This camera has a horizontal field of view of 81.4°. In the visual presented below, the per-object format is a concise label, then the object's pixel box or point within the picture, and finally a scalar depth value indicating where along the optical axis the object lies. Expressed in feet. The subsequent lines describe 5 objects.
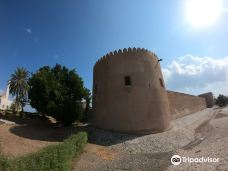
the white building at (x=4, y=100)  112.27
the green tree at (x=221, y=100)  114.73
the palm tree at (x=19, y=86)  73.52
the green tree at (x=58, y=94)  46.81
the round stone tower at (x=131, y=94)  38.69
